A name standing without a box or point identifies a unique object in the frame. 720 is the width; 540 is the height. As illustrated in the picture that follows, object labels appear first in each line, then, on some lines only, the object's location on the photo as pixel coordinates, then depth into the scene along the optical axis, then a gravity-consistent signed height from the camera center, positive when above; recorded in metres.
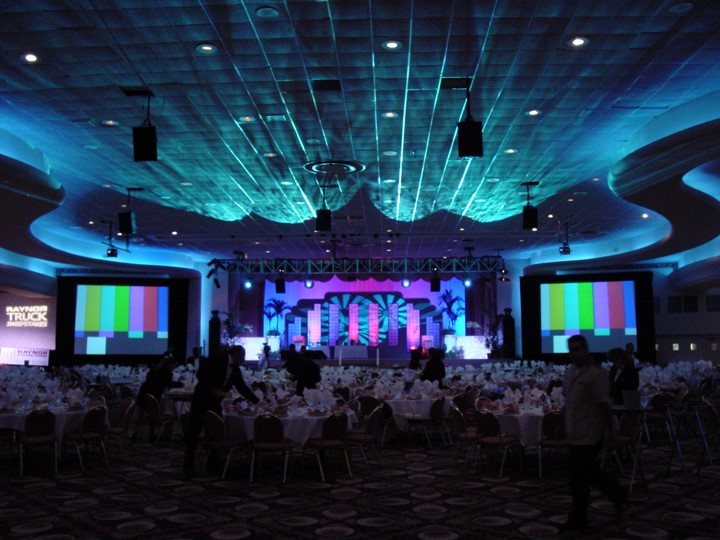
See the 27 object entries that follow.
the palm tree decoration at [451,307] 26.44 +1.34
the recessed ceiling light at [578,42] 7.04 +3.03
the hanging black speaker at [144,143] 8.11 +2.31
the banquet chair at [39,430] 7.79 -0.96
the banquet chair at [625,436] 7.29 -1.02
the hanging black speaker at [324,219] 12.52 +2.20
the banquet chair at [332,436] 7.59 -1.01
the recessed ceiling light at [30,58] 7.32 +3.00
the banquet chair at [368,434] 8.13 -1.06
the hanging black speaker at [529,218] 12.61 +2.24
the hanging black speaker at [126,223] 13.27 +2.28
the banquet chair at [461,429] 8.13 -1.02
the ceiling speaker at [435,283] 23.81 +2.02
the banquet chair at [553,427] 7.72 -0.93
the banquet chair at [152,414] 10.20 -1.03
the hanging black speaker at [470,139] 7.91 +2.29
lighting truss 23.58 +2.63
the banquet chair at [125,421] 8.65 -0.96
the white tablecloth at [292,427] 7.62 -0.91
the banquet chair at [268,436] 7.39 -0.98
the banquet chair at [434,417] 10.23 -1.07
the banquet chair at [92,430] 8.12 -1.00
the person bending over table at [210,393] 7.84 -0.56
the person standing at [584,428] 5.32 -0.65
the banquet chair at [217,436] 7.54 -1.00
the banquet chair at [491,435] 7.73 -1.04
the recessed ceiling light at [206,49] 7.16 +3.02
